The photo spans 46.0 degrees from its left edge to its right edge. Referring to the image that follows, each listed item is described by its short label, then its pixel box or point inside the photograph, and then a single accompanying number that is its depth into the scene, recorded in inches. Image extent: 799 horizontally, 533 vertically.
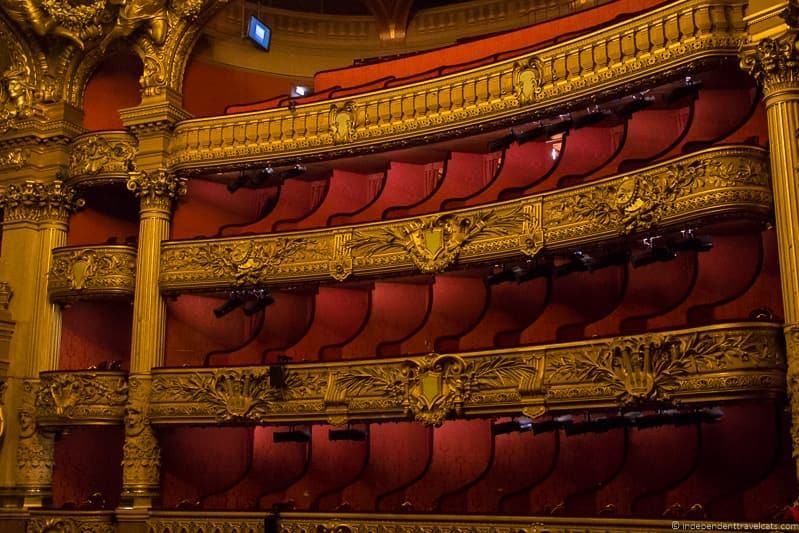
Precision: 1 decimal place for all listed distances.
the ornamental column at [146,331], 431.5
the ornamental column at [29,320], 450.0
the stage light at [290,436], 425.1
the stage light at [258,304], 440.5
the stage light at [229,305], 445.7
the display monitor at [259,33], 518.9
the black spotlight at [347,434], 407.8
